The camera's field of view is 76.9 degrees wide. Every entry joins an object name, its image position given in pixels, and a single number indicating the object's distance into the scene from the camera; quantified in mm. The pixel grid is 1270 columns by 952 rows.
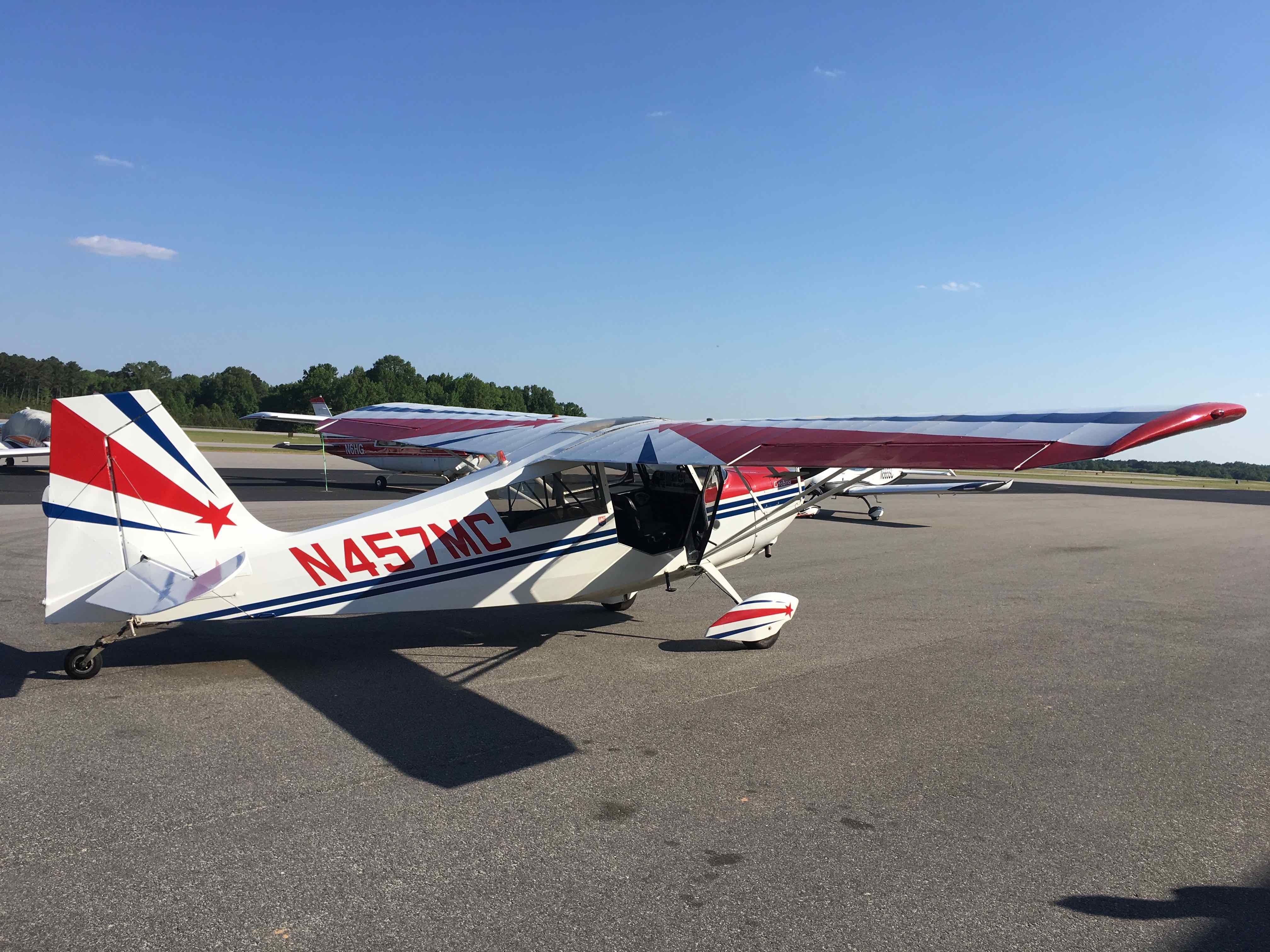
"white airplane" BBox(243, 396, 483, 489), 24734
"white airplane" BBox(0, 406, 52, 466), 26406
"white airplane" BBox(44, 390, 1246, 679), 5180
